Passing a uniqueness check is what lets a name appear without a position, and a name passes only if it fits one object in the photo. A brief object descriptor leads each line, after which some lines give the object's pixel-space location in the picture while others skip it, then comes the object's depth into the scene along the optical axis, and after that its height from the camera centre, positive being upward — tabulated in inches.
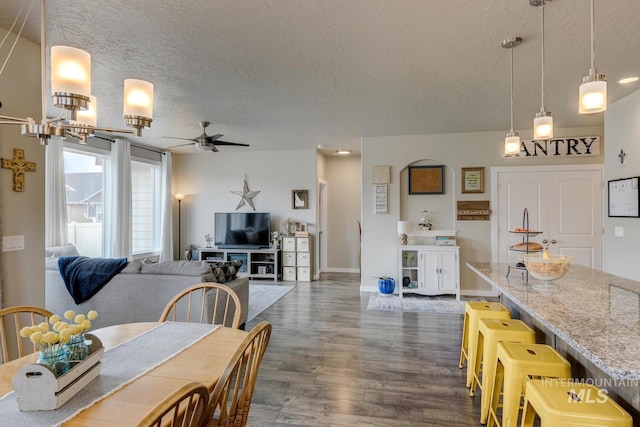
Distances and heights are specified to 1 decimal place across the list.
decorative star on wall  281.9 +14.6
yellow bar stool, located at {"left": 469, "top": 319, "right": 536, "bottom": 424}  80.9 -31.1
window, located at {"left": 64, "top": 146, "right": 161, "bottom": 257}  211.0 +11.6
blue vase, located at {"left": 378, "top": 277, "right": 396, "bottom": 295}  214.4 -46.9
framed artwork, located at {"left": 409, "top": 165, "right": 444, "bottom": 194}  221.3 +22.6
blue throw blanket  136.8 -25.6
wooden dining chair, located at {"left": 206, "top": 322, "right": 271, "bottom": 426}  42.1 -22.9
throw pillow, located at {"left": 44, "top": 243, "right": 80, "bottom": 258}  170.1 -20.0
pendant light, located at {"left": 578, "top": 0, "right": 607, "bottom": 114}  66.3 +24.2
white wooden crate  40.1 -21.7
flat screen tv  273.1 -13.9
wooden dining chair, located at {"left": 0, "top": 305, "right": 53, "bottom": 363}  94.8 -32.3
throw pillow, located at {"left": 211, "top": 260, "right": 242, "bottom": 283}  138.3 -25.1
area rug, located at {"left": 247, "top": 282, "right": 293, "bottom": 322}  184.6 -53.5
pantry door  201.2 +3.0
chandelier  56.7 +22.4
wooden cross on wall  95.4 +13.7
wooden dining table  40.8 -24.9
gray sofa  134.0 -31.4
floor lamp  293.1 -16.6
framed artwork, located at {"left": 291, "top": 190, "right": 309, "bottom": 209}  272.4 +11.6
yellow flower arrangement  43.7 -16.6
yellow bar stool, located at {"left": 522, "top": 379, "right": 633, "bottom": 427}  47.6 -29.0
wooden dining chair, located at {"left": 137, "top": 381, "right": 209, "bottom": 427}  31.3 -20.0
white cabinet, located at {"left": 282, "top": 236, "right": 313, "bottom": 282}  264.7 -35.9
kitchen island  44.8 -18.5
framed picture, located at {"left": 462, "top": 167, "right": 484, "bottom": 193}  213.6 +21.3
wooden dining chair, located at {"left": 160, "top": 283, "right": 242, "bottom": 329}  129.5 -37.9
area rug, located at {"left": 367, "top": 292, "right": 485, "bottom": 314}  184.5 -53.2
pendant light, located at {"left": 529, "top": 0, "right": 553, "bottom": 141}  89.3 +23.9
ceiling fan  184.5 +40.0
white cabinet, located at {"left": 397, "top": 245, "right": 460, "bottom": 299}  205.3 -36.1
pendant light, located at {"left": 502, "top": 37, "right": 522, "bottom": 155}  105.0 +23.8
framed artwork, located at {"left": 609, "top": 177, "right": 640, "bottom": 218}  145.1 +6.8
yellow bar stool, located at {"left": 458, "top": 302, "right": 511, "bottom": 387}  97.2 -30.3
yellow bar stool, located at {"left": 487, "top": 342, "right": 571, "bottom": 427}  63.9 -30.3
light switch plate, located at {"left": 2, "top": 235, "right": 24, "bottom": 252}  93.9 -8.6
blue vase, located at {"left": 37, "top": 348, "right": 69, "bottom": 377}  43.2 -19.7
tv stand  266.5 -38.1
